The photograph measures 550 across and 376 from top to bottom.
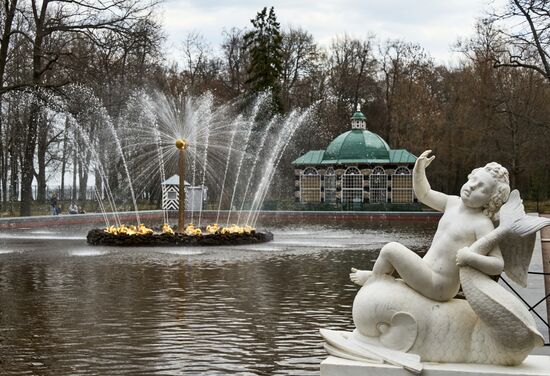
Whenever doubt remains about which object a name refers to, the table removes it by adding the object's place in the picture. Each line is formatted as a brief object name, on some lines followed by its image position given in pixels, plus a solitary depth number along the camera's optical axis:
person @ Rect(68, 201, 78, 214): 40.97
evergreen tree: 54.31
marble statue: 5.28
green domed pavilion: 53.56
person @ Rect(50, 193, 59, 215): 40.04
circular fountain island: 22.16
